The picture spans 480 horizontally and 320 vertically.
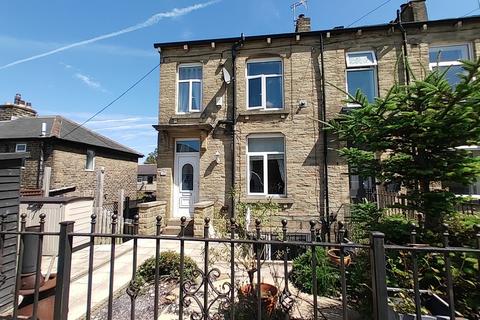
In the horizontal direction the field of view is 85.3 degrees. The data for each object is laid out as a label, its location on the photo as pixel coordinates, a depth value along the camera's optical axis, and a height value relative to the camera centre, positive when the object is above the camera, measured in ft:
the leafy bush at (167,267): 16.08 -5.33
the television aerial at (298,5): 35.39 +24.55
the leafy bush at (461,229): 11.19 -2.01
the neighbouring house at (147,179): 99.82 +2.06
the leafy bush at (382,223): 12.05 -1.95
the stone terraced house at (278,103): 30.63 +10.38
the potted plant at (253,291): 10.30 -4.62
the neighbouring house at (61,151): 43.95 +6.14
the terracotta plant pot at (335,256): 16.60 -4.90
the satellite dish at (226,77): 33.50 +13.67
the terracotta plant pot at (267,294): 10.41 -4.69
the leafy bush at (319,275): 14.83 -5.42
